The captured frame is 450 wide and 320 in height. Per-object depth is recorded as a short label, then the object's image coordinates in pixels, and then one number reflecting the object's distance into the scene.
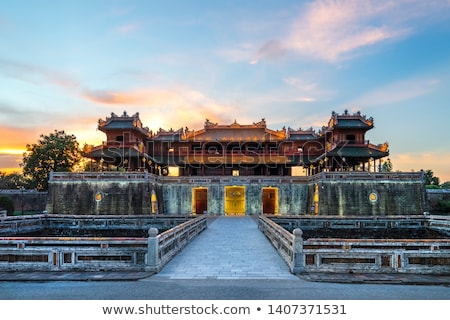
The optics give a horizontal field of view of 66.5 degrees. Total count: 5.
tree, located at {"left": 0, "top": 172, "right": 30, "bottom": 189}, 56.58
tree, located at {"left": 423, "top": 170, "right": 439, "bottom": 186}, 66.94
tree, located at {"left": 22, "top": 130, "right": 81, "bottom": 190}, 44.97
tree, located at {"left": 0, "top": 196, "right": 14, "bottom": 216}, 35.16
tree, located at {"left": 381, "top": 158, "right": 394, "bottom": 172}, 68.81
